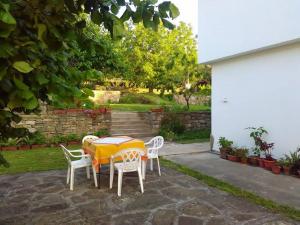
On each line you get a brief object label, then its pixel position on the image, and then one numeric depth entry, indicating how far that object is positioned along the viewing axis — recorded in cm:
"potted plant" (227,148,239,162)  818
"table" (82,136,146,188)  568
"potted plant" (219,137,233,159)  861
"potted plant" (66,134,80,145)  1105
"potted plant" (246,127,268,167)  754
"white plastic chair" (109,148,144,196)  534
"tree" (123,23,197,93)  2523
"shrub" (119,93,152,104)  2259
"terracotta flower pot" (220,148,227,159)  862
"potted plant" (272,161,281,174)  677
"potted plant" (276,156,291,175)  666
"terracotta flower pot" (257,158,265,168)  741
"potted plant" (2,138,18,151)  982
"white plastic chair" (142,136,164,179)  650
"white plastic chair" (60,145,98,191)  571
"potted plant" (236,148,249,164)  796
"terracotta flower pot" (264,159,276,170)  707
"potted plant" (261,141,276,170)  716
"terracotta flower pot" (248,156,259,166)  768
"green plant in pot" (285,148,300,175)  653
